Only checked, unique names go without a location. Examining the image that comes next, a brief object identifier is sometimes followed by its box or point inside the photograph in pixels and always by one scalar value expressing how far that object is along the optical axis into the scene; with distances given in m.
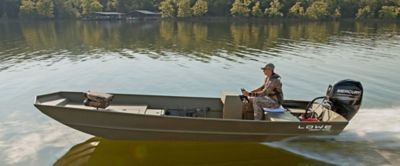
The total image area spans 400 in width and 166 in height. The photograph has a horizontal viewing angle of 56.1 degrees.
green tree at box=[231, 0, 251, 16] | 90.56
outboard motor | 8.98
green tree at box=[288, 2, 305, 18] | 85.86
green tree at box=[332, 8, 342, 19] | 84.81
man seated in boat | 9.03
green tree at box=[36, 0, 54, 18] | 91.25
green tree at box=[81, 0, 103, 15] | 97.06
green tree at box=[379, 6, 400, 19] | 78.84
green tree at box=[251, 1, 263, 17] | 90.19
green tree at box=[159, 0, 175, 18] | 95.77
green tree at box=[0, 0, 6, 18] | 92.59
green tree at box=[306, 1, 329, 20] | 84.19
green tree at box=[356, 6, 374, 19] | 83.88
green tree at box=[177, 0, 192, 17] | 93.06
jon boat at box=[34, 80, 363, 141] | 8.30
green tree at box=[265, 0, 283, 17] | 87.94
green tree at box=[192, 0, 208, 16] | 92.69
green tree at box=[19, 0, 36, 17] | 91.25
